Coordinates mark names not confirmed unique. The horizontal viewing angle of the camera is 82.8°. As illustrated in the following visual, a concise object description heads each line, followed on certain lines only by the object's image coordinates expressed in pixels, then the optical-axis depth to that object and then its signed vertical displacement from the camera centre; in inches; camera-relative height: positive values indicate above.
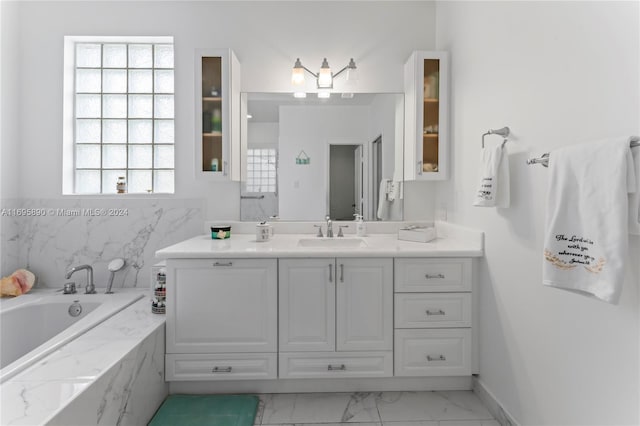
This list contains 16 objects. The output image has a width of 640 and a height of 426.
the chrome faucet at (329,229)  100.7 -5.7
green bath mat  71.0 -41.7
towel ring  68.8 +15.0
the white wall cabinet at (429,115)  95.3 +25.3
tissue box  91.5 -6.3
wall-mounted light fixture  99.2 +37.4
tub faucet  100.3 -19.7
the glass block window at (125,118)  110.7 +27.3
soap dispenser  103.2 -5.6
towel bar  54.4 +7.7
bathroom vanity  78.2 -22.6
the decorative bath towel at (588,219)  41.3 -0.9
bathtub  87.5 -27.3
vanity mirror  104.7 +17.7
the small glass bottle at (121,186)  107.3 +6.3
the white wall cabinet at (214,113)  94.5 +24.9
